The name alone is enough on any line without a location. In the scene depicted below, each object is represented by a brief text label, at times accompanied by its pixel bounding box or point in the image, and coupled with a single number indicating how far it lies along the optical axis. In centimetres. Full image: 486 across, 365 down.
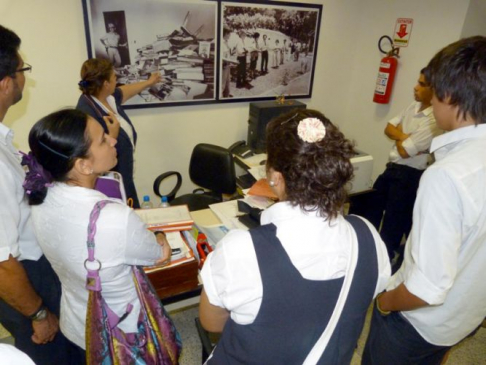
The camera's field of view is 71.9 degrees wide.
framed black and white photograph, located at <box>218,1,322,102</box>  282
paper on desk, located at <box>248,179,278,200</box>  180
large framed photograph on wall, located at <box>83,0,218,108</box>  239
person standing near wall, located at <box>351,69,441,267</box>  236
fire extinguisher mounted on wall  304
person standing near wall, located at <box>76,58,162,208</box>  209
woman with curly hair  77
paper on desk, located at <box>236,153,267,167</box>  279
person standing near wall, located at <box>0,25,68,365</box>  111
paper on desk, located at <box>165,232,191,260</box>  150
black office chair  262
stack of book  149
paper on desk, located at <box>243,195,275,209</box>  183
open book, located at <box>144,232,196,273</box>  144
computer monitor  287
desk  145
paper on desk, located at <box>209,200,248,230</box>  180
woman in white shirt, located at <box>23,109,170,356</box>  104
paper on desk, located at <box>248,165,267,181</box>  230
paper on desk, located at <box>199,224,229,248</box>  173
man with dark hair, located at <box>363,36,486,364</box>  94
